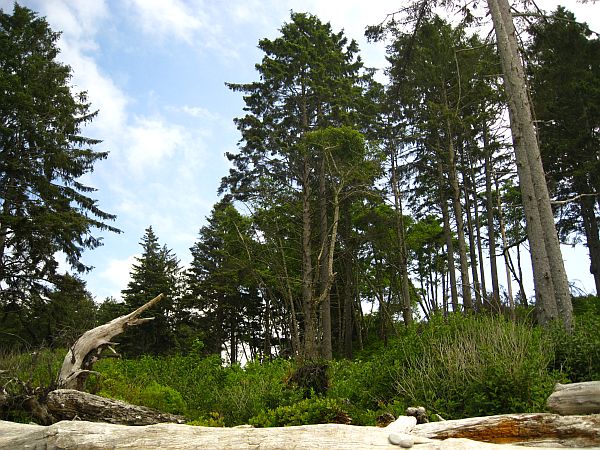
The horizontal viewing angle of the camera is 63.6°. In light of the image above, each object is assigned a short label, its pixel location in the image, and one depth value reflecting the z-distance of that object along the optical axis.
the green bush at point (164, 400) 9.68
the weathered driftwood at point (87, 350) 9.23
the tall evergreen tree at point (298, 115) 21.92
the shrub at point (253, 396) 8.06
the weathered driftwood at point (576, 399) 4.11
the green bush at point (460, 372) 5.48
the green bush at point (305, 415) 6.31
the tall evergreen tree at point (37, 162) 18.86
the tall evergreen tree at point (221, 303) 28.50
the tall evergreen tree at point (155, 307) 26.95
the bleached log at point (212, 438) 3.54
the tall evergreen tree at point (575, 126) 21.44
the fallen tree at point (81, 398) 7.34
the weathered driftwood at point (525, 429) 3.66
